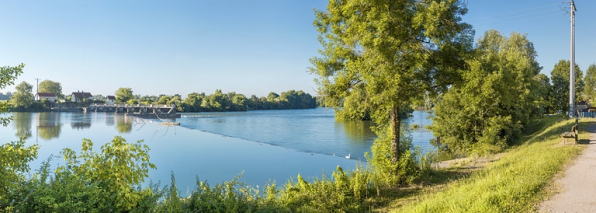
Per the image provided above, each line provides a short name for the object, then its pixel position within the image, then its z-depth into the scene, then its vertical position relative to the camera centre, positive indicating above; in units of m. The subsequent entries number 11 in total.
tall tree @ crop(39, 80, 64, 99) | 116.31 +6.98
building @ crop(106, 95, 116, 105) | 122.71 +2.98
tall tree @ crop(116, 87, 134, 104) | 118.62 +4.33
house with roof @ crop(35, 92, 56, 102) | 107.56 +3.53
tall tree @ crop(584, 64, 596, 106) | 44.53 +3.68
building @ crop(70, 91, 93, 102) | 122.38 +4.15
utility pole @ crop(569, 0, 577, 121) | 23.30 +2.94
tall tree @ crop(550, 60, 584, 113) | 38.78 +2.41
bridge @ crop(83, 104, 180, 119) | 79.19 -0.72
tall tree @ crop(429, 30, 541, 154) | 19.15 -0.73
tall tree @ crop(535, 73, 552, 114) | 35.01 +2.49
